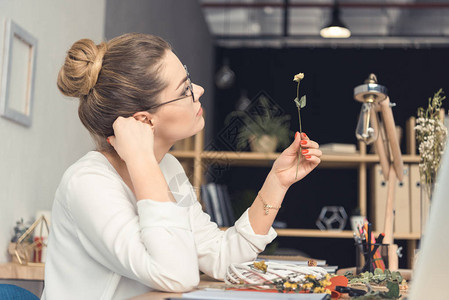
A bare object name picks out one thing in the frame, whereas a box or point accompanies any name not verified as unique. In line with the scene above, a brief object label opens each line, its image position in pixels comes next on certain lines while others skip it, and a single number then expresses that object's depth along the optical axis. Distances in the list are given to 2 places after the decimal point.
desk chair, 1.16
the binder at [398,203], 3.63
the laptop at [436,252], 0.60
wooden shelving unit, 3.59
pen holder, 1.30
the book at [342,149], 3.71
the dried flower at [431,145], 1.44
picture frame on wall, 1.95
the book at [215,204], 3.20
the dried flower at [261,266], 0.98
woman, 0.97
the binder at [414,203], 3.61
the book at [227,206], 3.27
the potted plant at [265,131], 3.90
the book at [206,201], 3.17
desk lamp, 1.47
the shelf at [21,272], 1.86
